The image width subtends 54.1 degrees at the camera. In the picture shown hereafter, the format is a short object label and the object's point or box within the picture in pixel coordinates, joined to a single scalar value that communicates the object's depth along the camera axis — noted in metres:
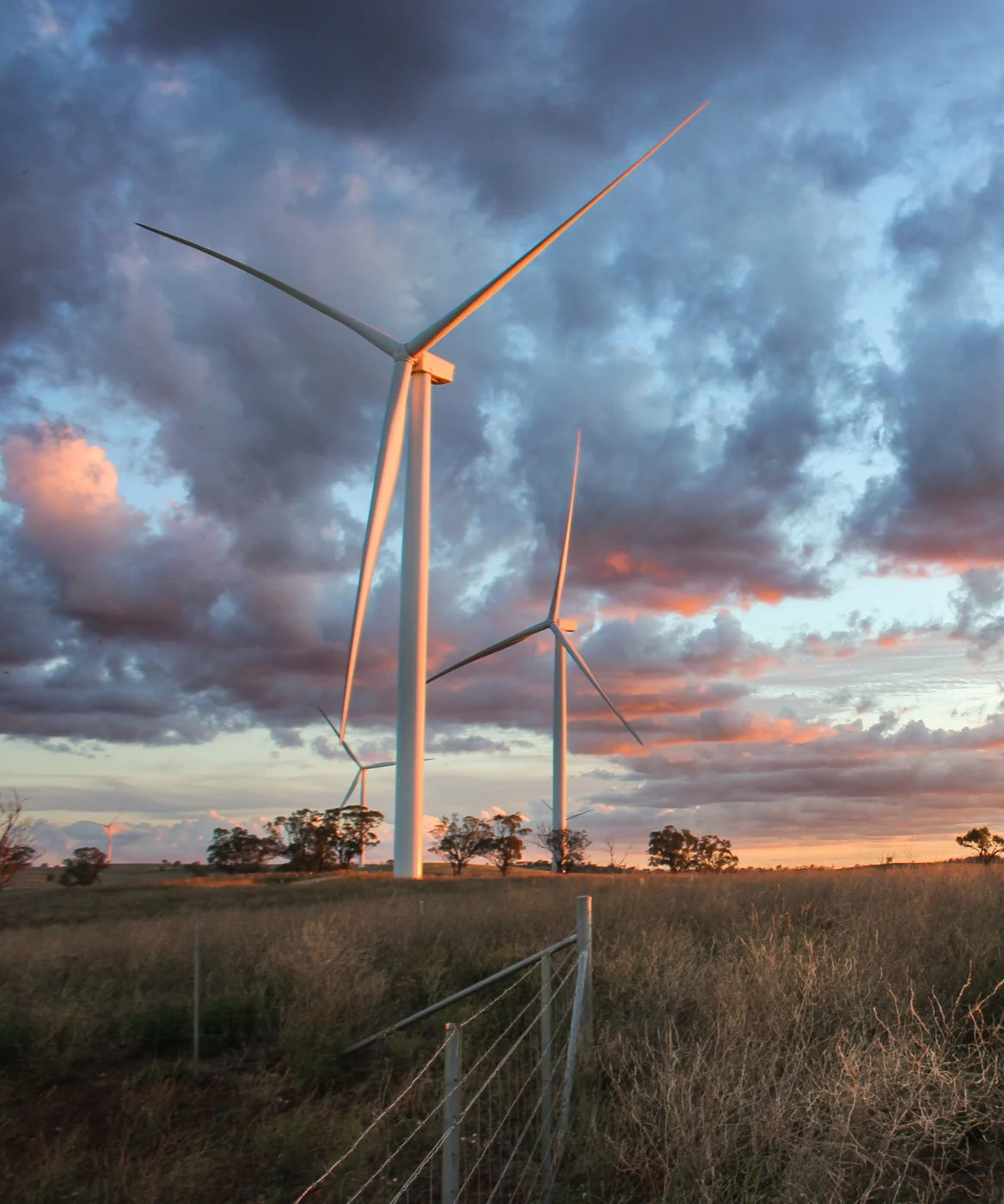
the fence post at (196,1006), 13.52
